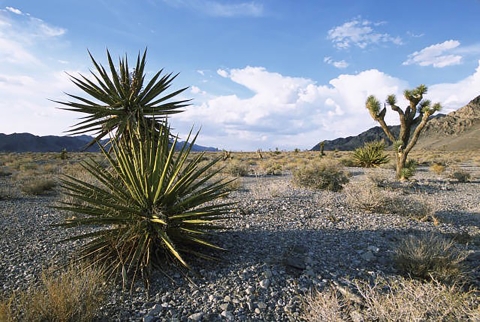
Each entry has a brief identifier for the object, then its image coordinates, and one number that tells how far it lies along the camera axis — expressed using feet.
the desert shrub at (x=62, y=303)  9.65
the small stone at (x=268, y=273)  13.41
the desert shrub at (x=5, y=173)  54.75
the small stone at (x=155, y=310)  11.00
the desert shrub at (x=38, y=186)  35.70
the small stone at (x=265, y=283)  12.75
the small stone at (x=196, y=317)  10.79
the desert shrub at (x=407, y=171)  45.55
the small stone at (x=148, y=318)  10.60
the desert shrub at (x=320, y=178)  36.78
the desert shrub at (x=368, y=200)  25.72
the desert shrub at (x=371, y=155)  65.82
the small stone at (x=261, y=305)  11.51
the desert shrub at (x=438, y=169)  57.26
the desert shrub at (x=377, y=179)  38.47
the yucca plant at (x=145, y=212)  13.55
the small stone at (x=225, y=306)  11.38
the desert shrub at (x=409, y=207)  24.50
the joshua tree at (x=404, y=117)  45.39
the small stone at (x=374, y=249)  16.76
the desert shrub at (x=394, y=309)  9.29
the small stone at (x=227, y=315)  10.91
